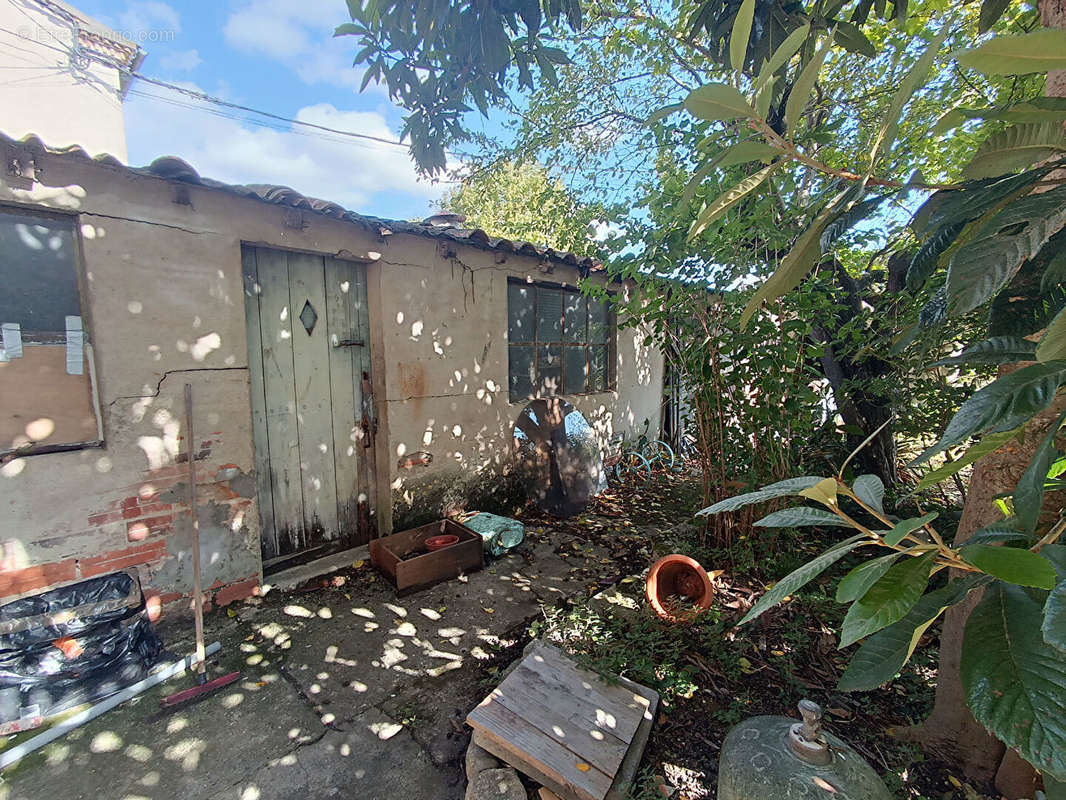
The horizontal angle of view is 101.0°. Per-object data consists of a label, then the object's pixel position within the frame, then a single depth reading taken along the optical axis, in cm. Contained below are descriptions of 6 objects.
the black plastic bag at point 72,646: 213
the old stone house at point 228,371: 237
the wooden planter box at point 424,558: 324
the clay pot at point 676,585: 275
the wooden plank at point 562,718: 181
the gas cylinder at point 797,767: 127
